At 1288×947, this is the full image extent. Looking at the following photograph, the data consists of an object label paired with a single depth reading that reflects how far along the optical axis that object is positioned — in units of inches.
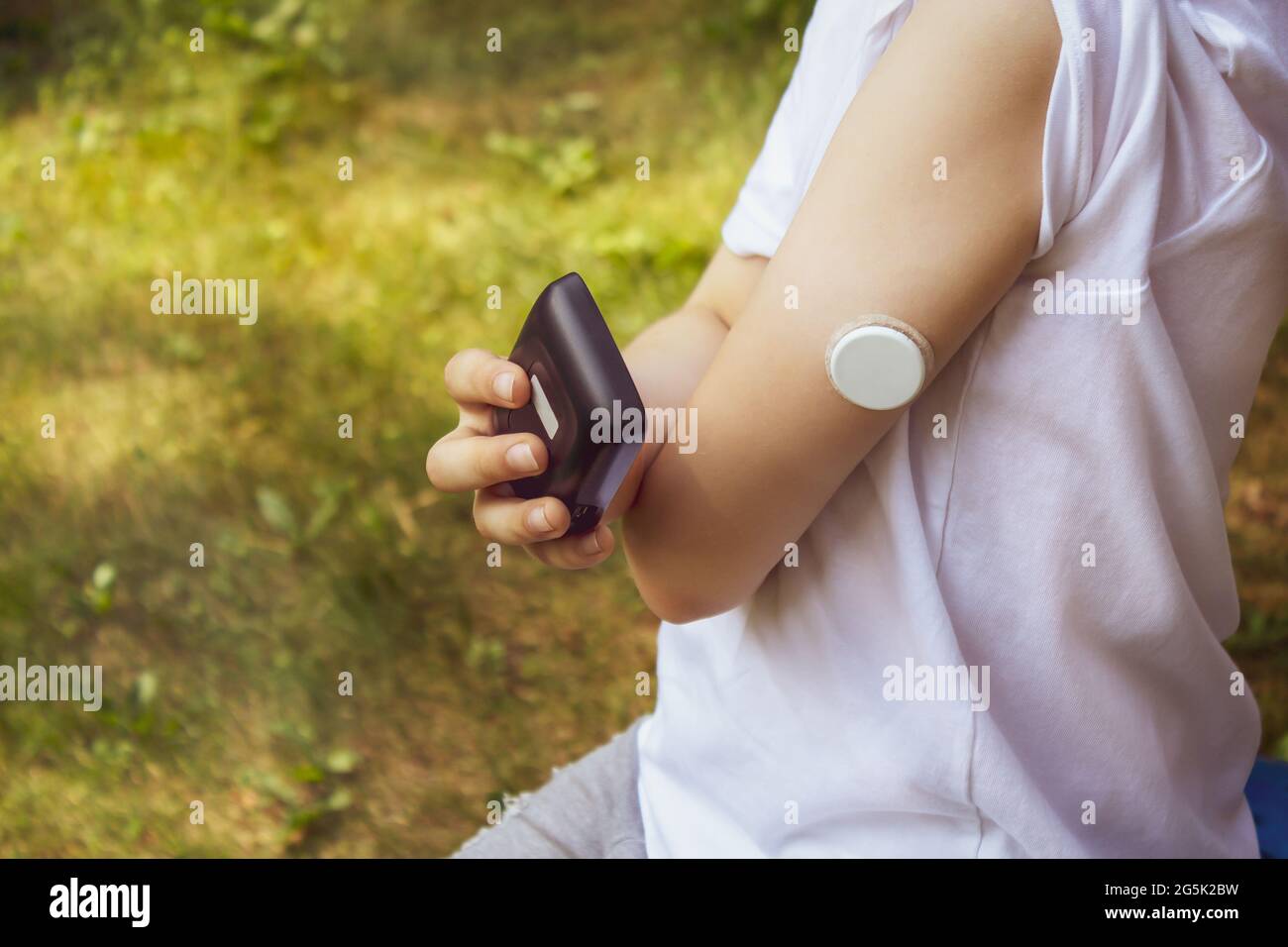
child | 25.0
